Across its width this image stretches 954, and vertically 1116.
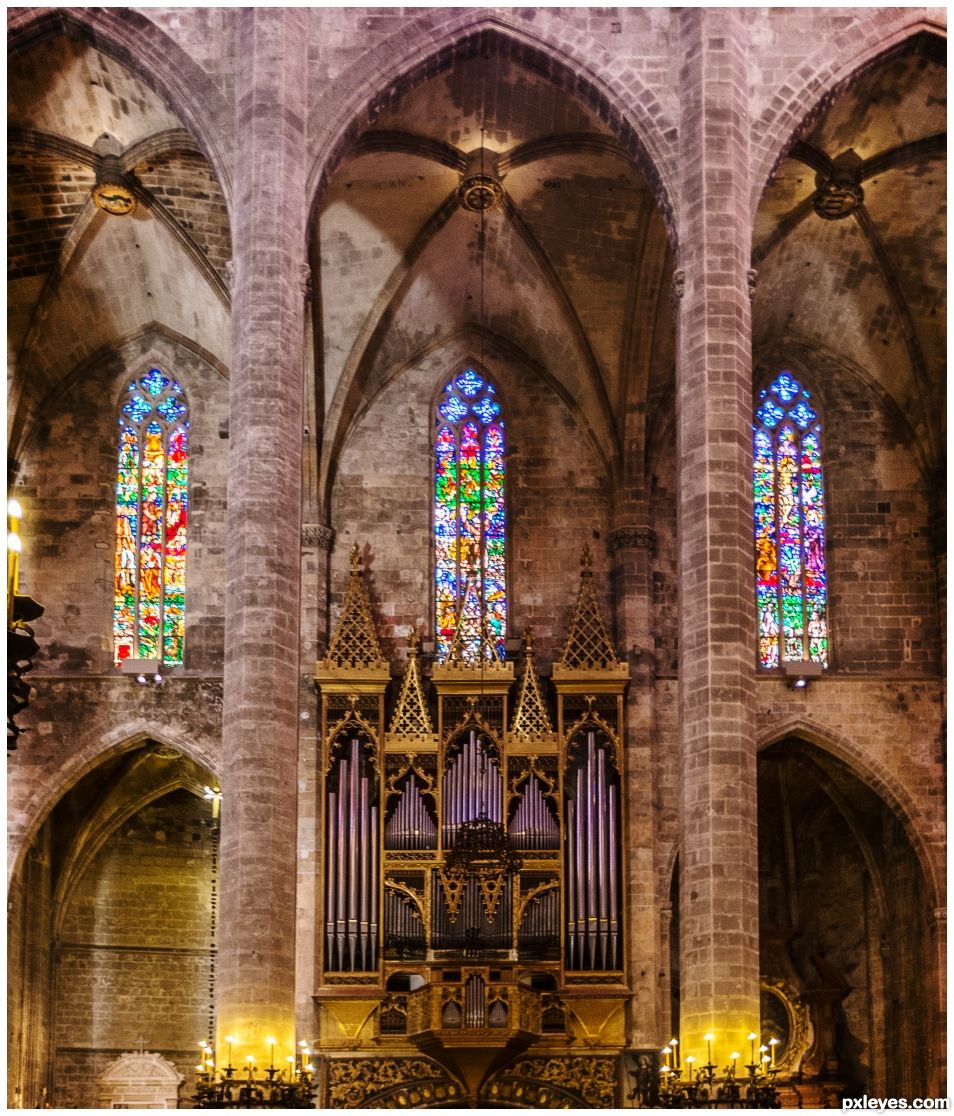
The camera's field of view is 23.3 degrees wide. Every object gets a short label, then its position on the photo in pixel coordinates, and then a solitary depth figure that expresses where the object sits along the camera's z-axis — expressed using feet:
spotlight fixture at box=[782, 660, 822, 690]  111.24
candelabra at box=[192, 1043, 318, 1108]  79.25
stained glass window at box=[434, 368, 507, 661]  112.88
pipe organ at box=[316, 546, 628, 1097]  103.14
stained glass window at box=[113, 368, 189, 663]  111.96
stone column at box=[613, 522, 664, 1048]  105.50
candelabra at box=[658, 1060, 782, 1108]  79.56
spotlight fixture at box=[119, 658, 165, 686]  109.60
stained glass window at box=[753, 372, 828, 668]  113.39
